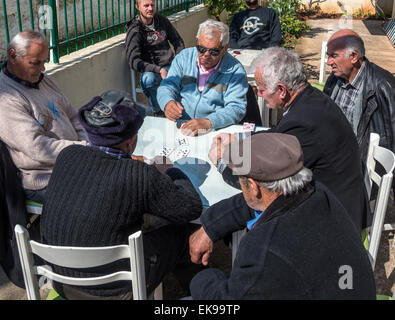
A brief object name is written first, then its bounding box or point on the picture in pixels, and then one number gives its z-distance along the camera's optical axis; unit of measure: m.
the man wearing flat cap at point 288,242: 1.29
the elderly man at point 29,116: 2.54
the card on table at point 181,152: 2.60
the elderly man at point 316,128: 2.21
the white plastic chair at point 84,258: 1.65
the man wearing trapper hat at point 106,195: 1.76
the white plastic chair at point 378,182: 2.17
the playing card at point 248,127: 2.88
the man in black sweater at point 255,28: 6.04
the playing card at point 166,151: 2.68
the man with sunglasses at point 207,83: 3.19
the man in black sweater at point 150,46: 4.58
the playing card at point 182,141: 2.78
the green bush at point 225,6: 7.74
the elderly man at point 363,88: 3.08
